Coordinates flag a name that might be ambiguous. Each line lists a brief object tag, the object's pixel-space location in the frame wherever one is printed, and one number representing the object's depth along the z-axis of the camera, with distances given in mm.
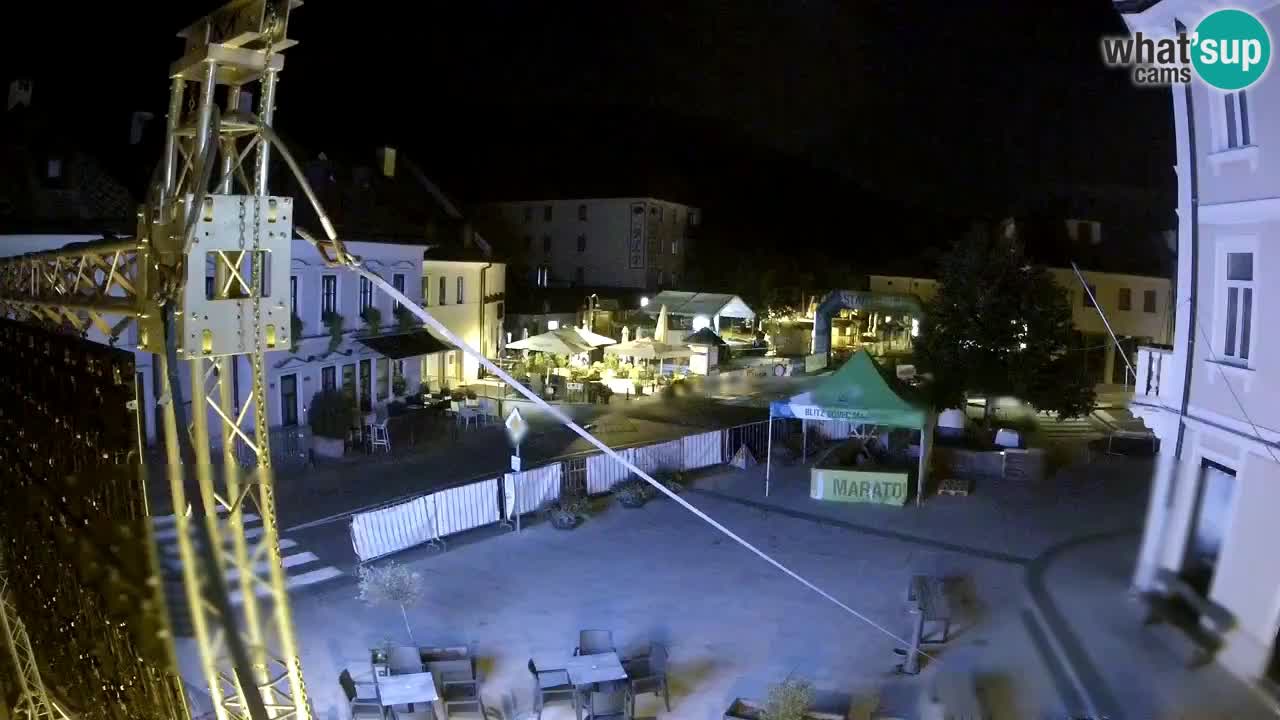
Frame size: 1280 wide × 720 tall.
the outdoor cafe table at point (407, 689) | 8727
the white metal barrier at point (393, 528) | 13828
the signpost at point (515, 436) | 16250
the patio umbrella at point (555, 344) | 29516
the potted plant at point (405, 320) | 28417
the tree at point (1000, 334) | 25672
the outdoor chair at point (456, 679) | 9375
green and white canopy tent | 17812
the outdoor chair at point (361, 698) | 8820
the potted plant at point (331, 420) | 21188
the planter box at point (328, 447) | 21156
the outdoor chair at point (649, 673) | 9359
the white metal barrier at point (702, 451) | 20844
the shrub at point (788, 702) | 8578
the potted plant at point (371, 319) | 26641
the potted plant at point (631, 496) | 17656
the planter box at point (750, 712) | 8805
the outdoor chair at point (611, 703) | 8898
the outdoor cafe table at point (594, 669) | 9227
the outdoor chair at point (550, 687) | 9289
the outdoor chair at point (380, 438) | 22231
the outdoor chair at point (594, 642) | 10031
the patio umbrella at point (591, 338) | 31344
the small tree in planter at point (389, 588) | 12180
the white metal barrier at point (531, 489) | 16312
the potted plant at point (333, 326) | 25031
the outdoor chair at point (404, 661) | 9391
